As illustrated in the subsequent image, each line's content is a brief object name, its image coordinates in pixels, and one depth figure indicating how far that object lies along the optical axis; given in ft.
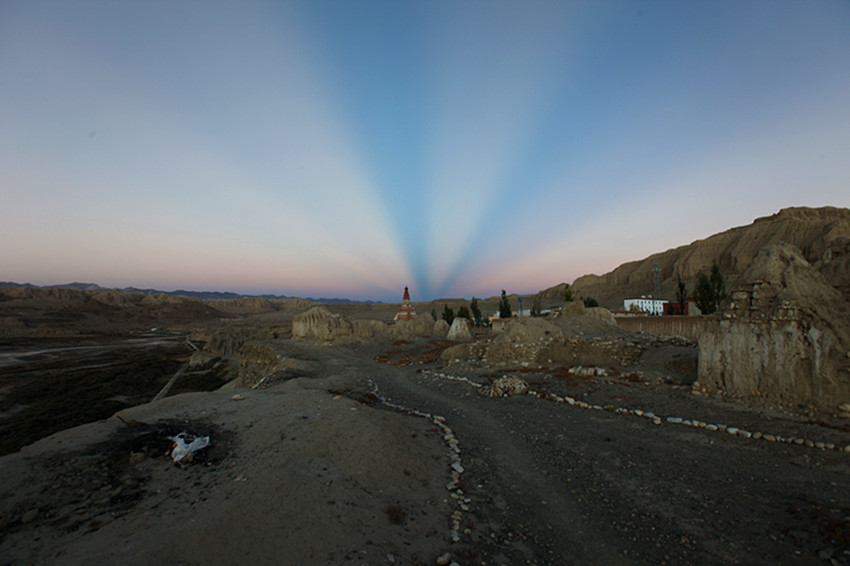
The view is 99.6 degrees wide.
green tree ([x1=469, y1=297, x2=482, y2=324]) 196.13
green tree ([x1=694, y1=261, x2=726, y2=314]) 118.93
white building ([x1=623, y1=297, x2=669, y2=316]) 187.94
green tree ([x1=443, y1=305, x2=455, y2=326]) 197.03
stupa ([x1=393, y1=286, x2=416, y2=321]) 168.18
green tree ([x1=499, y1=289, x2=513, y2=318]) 190.09
